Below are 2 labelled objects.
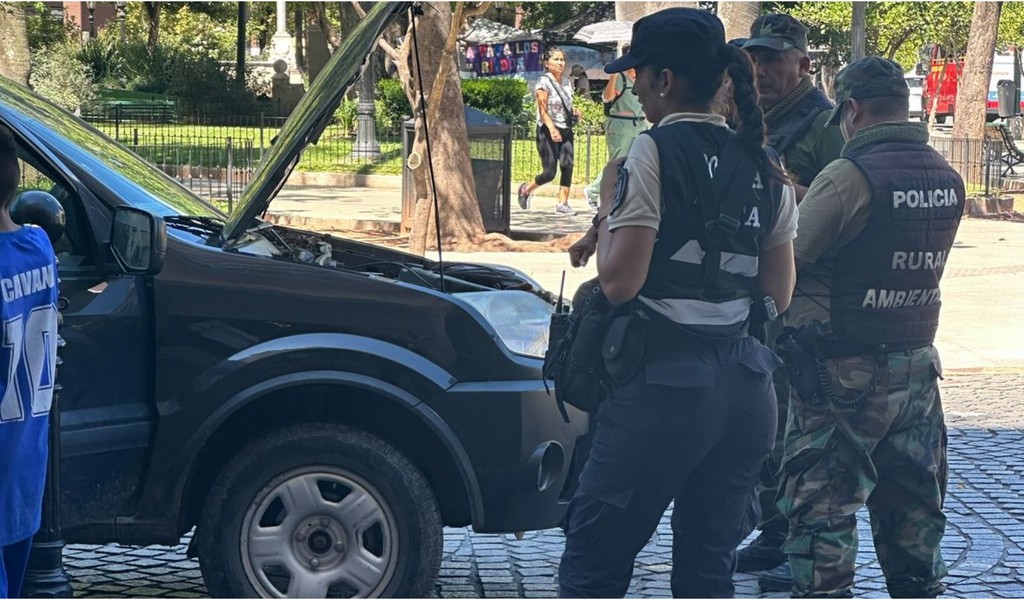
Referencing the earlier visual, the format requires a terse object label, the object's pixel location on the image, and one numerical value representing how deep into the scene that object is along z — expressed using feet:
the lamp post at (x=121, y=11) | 184.60
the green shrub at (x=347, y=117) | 96.89
